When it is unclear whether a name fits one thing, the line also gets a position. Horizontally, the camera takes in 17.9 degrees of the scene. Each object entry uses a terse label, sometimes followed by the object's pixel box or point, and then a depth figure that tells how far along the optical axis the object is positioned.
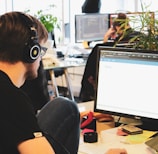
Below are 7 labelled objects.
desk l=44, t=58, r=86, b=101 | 4.55
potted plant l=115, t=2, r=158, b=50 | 2.11
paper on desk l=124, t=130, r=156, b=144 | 1.96
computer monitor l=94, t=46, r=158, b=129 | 1.99
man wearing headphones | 1.56
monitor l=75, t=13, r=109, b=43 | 5.19
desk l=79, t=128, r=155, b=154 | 1.88
